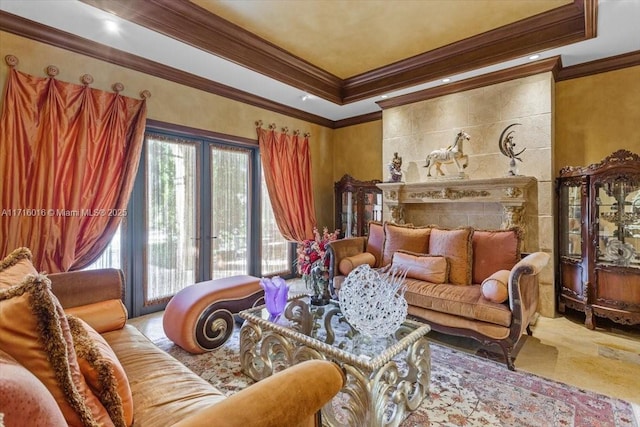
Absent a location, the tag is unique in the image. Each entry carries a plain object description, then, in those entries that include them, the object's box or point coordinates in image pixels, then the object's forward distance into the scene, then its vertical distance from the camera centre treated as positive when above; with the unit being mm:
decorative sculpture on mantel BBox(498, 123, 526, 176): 3809 +785
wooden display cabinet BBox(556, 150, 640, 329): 3121 -300
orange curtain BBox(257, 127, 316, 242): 4847 +521
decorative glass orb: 1956 -580
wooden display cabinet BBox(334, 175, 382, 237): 5324 +132
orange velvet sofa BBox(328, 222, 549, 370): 2523 -593
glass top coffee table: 1633 -861
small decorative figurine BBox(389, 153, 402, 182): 4789 +658
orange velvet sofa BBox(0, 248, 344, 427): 727 -515
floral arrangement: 3049 -409
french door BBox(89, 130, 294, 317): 3631 -99
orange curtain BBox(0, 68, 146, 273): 2719 +446
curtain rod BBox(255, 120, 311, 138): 4744 +1355
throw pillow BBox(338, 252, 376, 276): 3627 -573
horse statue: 4106 +752
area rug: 1886 -1229
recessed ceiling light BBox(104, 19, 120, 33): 2824 +1715
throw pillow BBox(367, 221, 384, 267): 3988 -366
